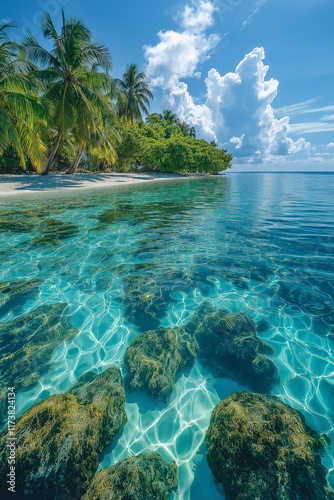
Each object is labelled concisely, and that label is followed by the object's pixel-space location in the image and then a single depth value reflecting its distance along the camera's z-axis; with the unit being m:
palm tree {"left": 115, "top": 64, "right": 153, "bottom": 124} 37.81
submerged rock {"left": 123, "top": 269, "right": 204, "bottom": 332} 3.86
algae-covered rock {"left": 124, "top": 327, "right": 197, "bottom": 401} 2.64
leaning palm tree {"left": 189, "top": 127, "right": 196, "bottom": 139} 72.06
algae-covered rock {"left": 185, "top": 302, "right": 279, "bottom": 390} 2.83
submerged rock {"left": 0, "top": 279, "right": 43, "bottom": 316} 3.97
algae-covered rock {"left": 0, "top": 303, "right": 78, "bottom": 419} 2.69
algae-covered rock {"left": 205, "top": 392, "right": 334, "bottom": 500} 1.61
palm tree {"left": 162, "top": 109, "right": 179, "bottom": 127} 60.94
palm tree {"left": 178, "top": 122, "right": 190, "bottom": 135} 67.01
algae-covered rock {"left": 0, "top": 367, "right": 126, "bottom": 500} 1.64
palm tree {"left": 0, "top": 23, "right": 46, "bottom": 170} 12.51
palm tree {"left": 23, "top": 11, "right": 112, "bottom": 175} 17.39
